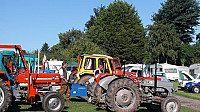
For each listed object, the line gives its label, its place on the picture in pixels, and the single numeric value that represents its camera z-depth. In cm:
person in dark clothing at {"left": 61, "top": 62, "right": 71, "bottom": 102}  1182
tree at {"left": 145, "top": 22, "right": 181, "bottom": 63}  4972
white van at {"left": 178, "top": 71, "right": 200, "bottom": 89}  2319
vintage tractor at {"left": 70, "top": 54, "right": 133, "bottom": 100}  1514
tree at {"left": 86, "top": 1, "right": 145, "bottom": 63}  4234
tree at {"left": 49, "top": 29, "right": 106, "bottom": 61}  4100
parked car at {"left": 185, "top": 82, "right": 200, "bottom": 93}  2238
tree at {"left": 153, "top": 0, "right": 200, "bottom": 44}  5609
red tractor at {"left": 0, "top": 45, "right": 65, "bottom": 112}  937
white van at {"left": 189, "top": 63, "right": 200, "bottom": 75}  3712
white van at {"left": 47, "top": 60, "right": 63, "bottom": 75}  3684
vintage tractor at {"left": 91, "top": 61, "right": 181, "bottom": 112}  929
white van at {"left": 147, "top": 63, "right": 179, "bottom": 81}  4069
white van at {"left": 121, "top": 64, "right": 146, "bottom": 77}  3458
